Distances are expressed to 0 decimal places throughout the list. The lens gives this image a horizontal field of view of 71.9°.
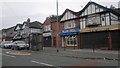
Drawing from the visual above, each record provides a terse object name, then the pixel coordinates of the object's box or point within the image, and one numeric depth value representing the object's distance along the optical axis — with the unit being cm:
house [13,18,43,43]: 2618
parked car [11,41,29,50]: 1472
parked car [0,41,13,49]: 1915
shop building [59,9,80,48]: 1598
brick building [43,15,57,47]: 1907
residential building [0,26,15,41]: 3630
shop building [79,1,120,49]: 1272
